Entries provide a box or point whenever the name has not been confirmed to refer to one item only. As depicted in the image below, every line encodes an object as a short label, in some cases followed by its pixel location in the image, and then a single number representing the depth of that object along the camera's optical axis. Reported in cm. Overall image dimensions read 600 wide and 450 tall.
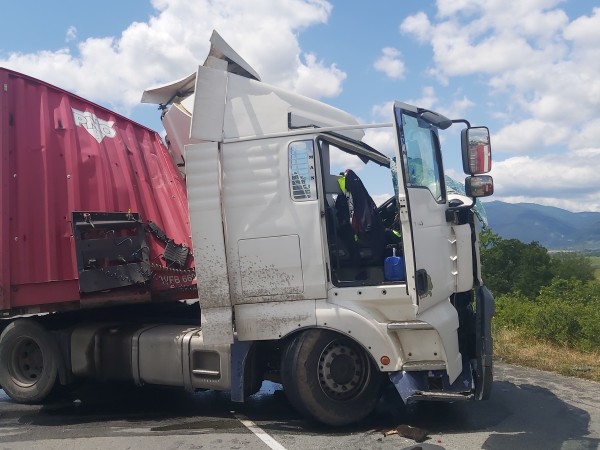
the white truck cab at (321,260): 495
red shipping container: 584
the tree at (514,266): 2609
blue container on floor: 499
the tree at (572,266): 3031
